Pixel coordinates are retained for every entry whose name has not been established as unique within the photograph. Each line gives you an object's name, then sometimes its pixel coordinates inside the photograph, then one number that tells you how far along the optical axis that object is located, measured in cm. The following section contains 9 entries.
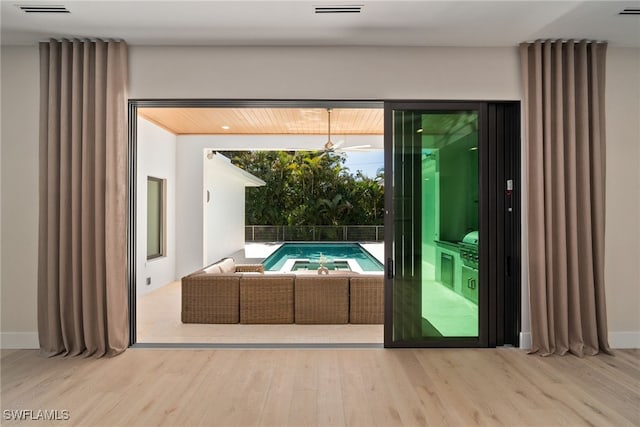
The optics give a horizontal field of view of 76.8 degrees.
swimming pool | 966
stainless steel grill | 376
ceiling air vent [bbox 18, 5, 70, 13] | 297
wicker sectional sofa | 461
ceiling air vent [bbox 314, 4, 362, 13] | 296
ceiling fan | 691
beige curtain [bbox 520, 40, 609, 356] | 352
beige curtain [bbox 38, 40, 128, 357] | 349
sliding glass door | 372
